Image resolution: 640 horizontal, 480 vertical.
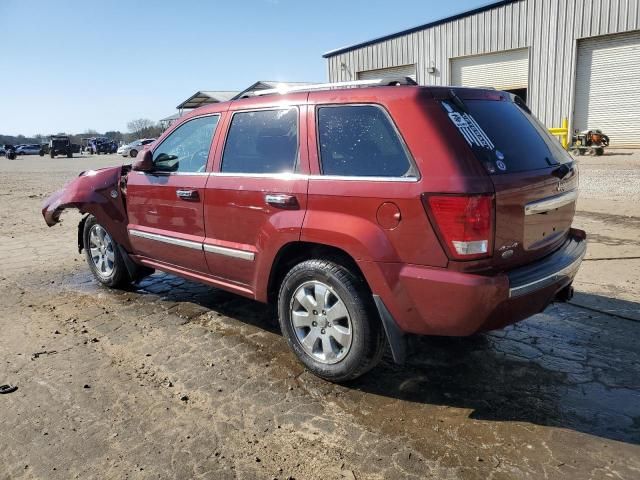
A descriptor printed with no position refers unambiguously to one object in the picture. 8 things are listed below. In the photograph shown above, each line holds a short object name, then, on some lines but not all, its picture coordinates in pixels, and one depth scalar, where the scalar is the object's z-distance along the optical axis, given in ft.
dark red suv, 9.13
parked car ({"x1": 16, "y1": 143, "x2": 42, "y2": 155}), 207.31
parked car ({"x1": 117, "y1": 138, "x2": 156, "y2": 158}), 146.20
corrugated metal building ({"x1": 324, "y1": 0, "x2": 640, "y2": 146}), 61.87
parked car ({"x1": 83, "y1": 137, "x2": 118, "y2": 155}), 196.24
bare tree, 267.10
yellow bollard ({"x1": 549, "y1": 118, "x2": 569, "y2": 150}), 64.62
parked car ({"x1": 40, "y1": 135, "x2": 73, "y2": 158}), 169.78
